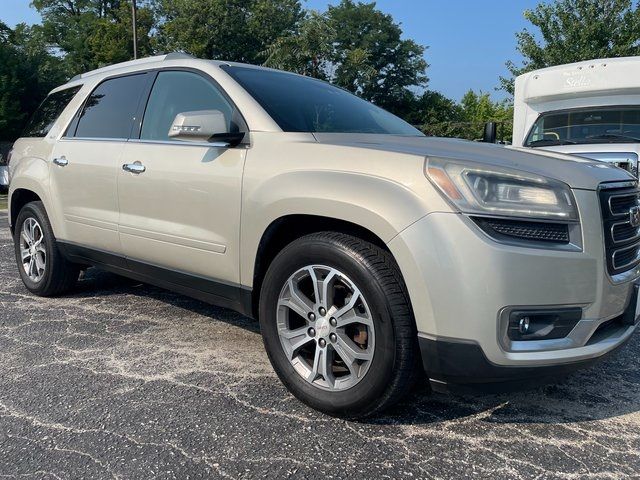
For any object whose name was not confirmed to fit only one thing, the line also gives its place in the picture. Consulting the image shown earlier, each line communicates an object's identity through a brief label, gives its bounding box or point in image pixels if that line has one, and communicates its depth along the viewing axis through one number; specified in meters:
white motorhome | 7.60
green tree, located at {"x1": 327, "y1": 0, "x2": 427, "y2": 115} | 42.53
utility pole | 21.66
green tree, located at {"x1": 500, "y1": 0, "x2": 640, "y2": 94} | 17.78
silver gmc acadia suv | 2.27
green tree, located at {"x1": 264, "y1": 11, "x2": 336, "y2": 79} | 25.44
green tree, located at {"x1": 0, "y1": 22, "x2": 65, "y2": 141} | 27.19
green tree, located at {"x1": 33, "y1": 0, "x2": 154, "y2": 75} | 38.38
